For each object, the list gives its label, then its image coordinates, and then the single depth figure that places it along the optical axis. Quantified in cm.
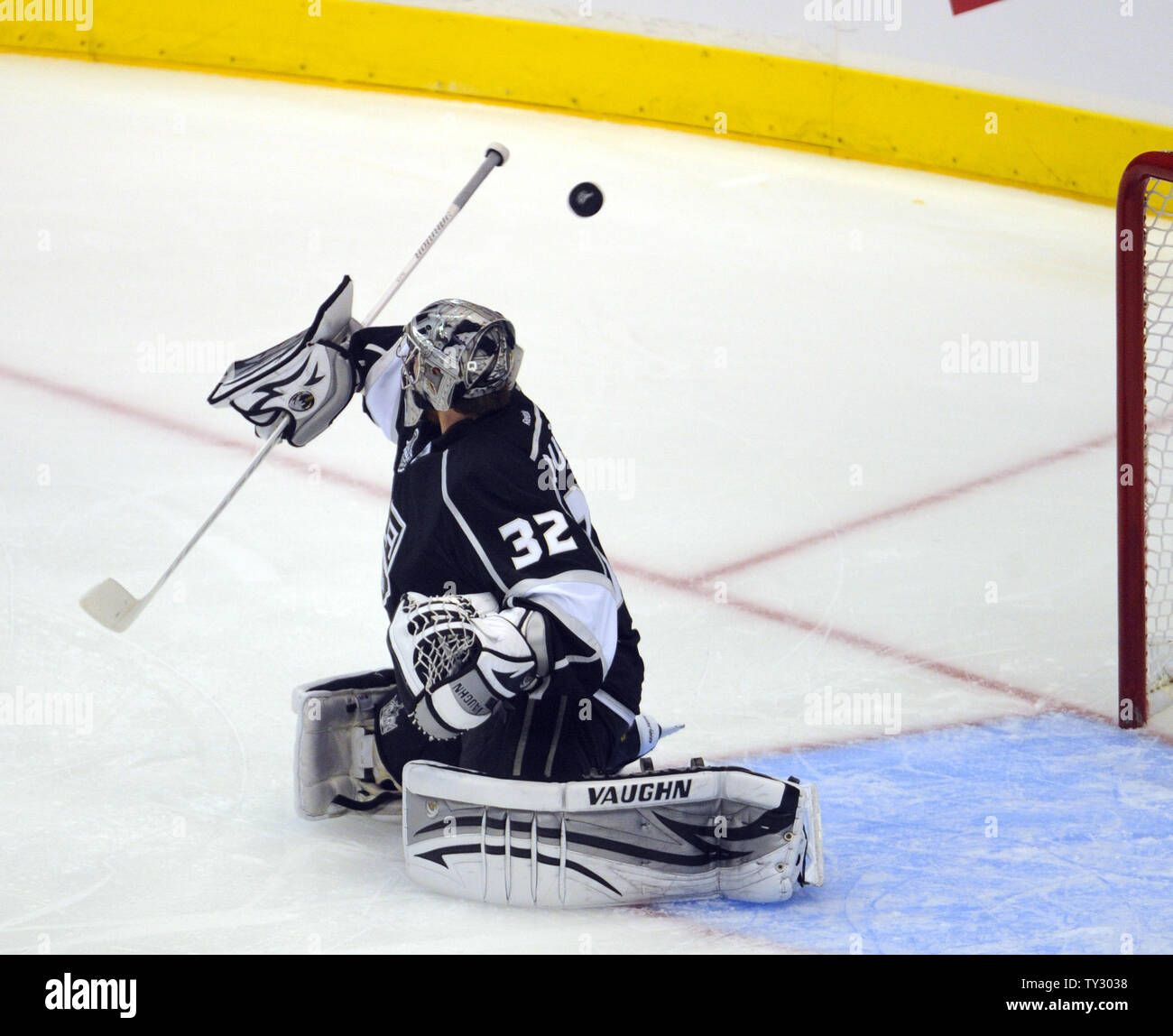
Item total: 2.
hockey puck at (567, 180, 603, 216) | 568
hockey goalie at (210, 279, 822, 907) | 517
